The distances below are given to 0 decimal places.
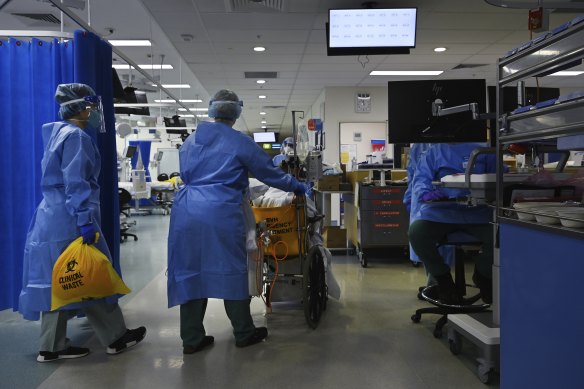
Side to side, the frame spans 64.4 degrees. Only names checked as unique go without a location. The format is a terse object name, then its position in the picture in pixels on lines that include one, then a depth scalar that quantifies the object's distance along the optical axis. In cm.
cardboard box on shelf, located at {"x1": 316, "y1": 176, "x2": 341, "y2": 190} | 552
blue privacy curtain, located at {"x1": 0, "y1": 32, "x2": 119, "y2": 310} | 300
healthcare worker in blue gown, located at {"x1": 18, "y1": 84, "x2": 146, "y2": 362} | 248
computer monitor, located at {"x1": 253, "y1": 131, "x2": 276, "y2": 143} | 1712
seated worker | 296
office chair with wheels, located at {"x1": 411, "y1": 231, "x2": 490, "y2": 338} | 290
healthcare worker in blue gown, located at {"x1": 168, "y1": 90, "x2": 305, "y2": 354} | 267
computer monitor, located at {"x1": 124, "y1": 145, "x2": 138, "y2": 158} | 1001
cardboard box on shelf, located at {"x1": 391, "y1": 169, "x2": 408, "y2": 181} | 569
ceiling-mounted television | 458
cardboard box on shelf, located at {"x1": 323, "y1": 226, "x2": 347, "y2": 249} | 592
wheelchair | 306
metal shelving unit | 146
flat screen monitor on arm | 307
